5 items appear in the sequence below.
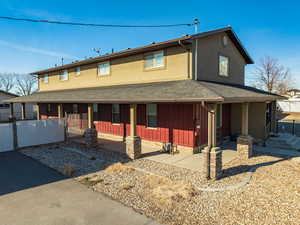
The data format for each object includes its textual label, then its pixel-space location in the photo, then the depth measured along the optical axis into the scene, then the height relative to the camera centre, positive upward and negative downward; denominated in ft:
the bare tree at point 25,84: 210.59 +25.27
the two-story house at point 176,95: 27.07 +1.64
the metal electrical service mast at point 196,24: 33.94 +14.95
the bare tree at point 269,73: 130.93 +22.56
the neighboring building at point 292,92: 185.06 +12.90
